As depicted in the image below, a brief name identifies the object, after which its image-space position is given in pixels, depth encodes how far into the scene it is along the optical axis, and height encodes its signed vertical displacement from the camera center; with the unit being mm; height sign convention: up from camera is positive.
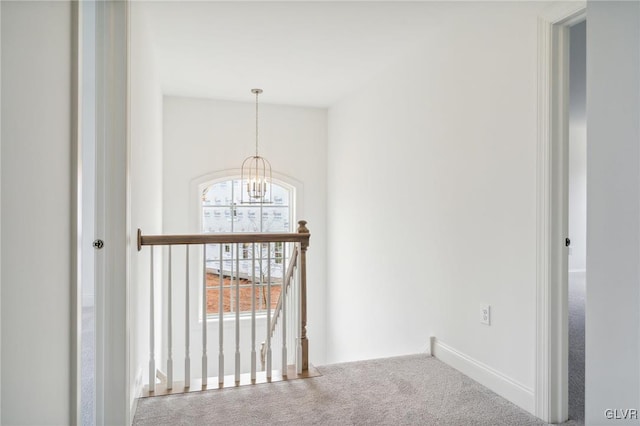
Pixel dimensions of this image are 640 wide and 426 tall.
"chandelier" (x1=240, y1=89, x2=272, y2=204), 5234 +525
